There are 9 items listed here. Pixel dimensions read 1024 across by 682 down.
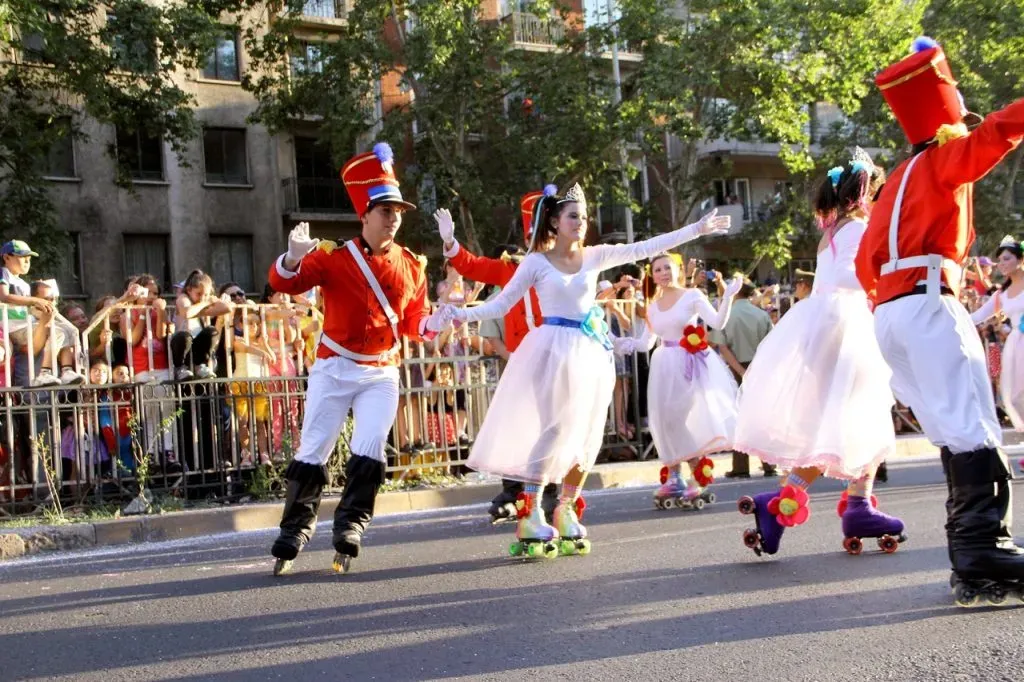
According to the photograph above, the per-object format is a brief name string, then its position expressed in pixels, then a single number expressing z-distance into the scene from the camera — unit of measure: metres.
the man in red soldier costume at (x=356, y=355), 7.27
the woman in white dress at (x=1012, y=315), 11.55
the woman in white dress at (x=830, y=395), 6.75
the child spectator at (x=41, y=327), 10.87
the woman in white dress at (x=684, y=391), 9.95
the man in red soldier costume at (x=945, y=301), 5.22
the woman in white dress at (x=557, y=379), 7.51
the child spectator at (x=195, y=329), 11.36
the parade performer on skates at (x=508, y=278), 8.40
